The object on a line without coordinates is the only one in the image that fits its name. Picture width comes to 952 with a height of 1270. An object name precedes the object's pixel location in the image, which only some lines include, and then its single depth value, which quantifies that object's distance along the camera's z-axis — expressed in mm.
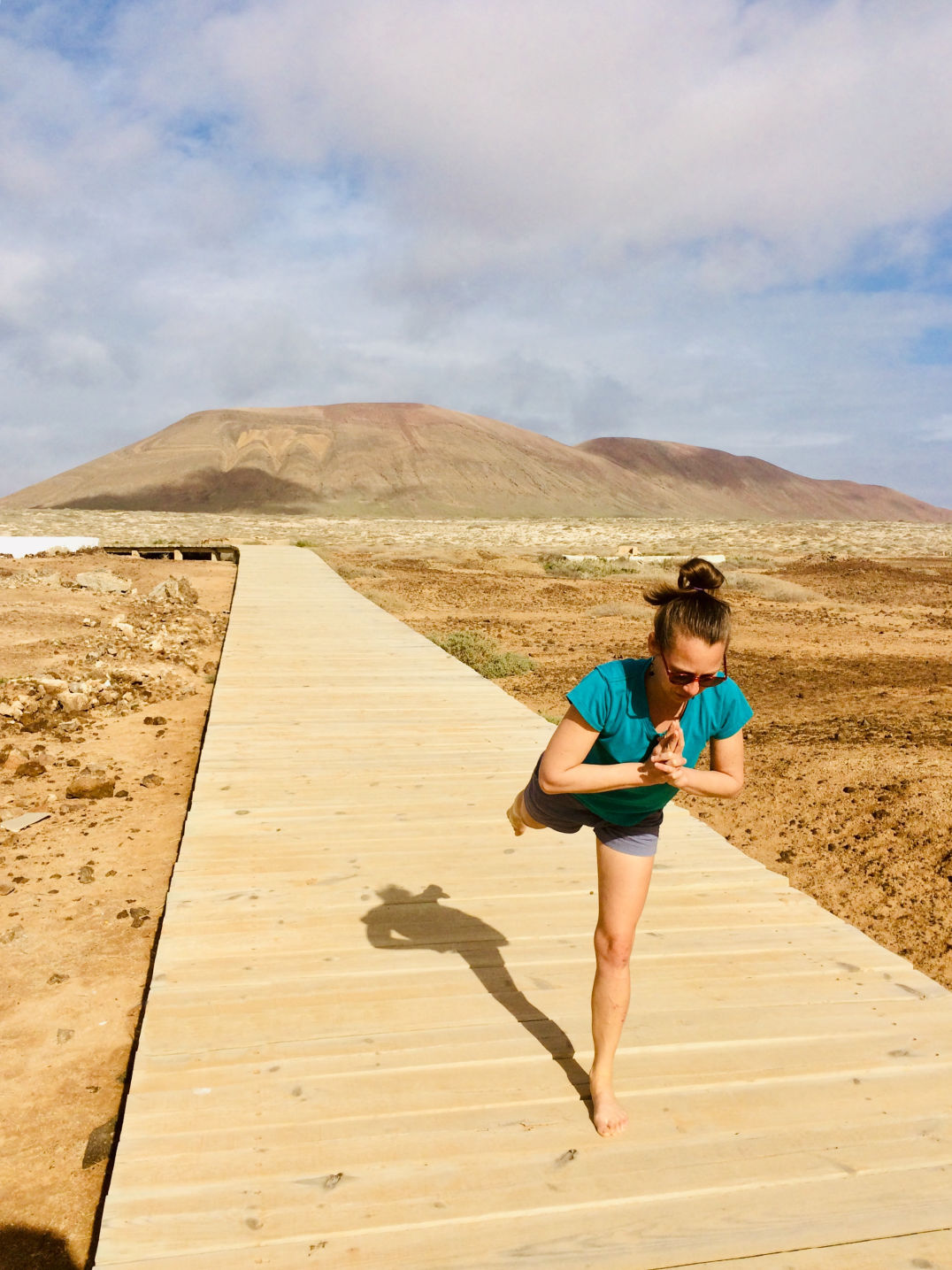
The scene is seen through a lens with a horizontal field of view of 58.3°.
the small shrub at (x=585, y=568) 25789
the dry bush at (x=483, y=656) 11094
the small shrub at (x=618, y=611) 16703
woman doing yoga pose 1988
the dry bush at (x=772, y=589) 19922
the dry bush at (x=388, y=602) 16797
